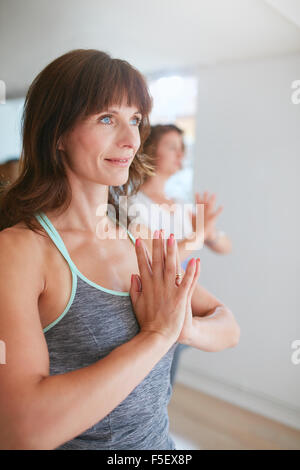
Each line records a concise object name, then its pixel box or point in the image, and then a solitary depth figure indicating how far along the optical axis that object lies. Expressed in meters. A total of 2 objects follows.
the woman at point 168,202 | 1.51
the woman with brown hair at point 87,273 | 0.67
